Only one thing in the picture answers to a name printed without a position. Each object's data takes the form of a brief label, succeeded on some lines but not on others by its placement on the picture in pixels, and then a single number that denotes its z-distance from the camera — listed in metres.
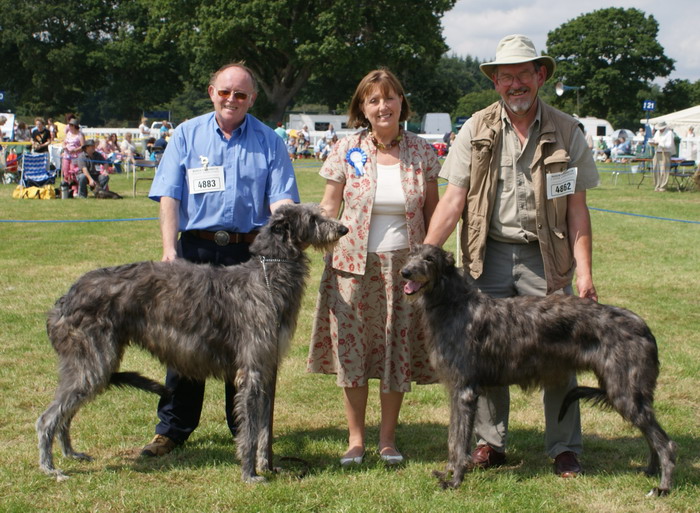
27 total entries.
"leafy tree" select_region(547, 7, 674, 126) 74.00
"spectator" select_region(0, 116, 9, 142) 27.46
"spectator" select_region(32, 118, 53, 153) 22.78
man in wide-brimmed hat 4.33
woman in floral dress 4.50
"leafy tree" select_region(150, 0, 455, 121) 45.34
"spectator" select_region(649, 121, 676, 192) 22.45
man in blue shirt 4.51
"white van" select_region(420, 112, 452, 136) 58.97
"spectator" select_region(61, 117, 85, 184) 19.17
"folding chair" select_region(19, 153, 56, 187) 19.44
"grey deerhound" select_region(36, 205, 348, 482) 4.24
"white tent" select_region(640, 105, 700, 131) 28.34
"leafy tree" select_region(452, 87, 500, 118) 74.94
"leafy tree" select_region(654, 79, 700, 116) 74.12
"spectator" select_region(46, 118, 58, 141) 25.48
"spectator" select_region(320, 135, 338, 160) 39.94
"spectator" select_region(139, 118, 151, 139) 30.98
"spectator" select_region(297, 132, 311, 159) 41.32
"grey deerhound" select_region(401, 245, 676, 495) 4.09
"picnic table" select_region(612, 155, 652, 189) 25.62
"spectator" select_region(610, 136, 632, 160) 37.31
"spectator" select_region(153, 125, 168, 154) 23.19
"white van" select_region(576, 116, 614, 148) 59.03
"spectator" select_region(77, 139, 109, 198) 19.14
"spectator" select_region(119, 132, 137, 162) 25.83
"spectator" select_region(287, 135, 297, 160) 38.97
